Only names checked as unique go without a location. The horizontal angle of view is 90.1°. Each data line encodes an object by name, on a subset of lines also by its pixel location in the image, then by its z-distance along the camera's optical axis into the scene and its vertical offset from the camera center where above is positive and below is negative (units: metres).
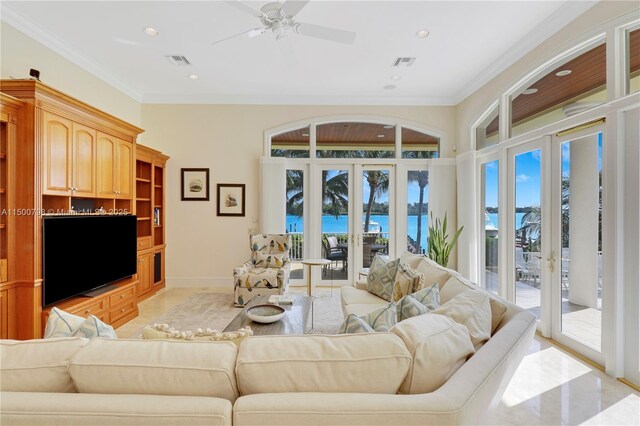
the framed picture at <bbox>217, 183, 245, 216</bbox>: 5.67 +0.24
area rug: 3.79 -1.34
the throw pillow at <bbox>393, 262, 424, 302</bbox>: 2.83 -0.62
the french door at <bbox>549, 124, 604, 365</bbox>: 2.93 -0.27
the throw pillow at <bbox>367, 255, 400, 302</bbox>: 3.20 -0.67
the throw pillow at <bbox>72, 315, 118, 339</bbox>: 1.38 -0.51
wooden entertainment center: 2.74 +0.31
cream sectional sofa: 0.99 -0.58
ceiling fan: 2.56 +1.65
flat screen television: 2.91 -0.43
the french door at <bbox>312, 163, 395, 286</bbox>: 5.76 -0.07
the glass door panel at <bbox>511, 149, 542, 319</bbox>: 3.68 -0.19
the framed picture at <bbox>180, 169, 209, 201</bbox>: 5.66 +0.51
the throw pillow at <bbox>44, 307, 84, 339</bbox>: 1.36 -0.49
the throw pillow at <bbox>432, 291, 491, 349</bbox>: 1.49 -0.49
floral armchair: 4.43 -0.86
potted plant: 5.01 -0.49
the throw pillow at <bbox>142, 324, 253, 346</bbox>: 1.31 -0.51
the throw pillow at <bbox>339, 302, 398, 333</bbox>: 1.39 -0.51
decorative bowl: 2.61 -0.86
